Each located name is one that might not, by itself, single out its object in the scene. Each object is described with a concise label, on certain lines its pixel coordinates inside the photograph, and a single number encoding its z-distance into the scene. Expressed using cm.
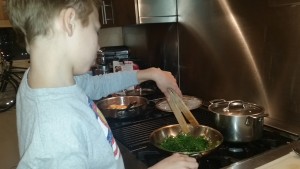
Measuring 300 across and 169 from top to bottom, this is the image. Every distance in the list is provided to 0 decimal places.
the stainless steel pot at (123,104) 110
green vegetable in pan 76
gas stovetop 76
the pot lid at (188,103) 117
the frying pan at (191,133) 83
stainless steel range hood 125
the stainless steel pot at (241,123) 80
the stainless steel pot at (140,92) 150
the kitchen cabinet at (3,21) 197
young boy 45
